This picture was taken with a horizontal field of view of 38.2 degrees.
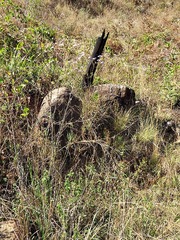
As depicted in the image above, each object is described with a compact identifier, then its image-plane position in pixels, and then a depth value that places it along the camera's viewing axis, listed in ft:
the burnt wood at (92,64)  12.78
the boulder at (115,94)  12.20
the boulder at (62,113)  9.83
